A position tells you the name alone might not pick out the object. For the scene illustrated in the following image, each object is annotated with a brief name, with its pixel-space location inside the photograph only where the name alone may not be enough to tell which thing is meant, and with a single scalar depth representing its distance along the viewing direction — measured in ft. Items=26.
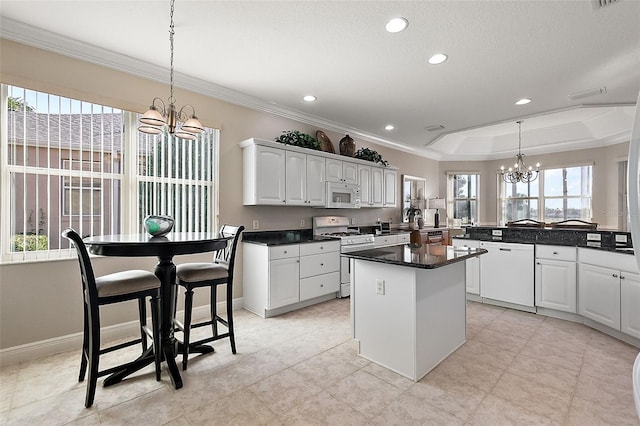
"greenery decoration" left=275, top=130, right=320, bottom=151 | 13.76
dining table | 6.57
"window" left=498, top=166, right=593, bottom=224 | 21.04
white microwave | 15.19
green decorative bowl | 7.81
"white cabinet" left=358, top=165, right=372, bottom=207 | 17.01
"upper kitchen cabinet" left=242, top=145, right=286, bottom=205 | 12.37
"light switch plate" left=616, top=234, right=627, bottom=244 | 10.05
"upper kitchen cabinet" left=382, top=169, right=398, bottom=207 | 18.72
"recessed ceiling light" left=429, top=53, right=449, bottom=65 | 9.59
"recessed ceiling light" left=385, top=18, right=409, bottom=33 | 7.90
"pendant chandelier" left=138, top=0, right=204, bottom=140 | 7.09
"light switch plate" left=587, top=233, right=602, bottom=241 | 10.84
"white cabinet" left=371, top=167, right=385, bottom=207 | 17.79
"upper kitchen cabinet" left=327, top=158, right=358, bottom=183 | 15.17
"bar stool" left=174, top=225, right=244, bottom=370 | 7.88
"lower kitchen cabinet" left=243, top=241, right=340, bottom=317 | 11.66
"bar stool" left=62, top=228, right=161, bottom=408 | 6.36
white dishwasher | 12.20
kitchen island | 7.33
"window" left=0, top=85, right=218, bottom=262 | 8.36
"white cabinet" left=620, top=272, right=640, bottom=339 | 9.01
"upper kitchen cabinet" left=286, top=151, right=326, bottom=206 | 13.46
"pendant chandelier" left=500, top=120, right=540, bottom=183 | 19.19
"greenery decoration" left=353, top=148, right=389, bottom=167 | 17.49
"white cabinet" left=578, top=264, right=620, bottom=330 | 9.71
